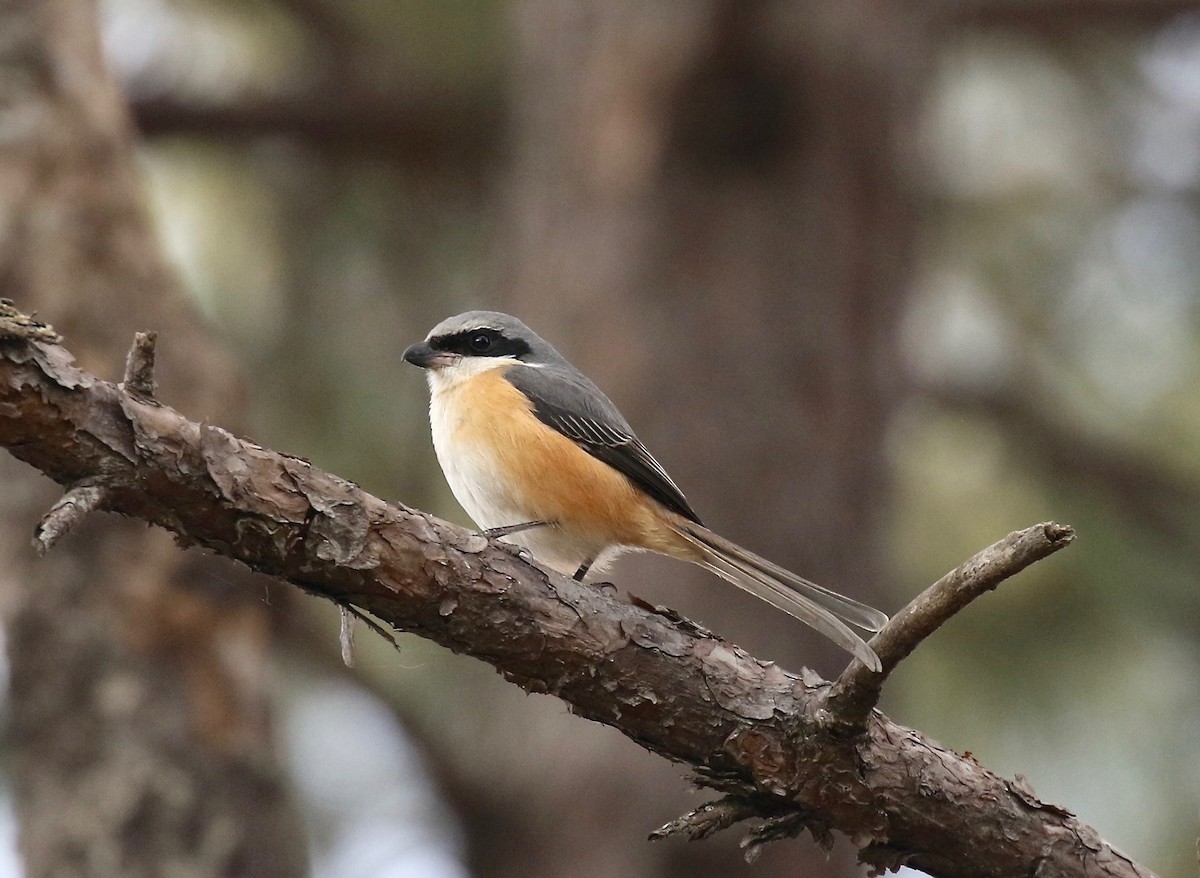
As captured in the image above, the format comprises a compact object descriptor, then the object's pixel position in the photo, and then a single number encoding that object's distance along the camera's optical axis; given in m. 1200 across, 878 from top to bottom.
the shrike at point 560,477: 8.78
